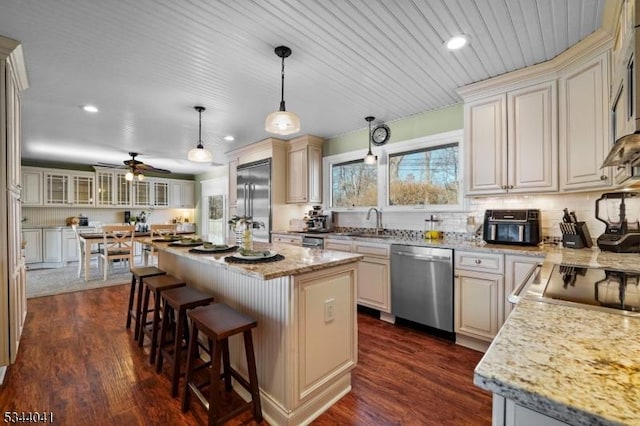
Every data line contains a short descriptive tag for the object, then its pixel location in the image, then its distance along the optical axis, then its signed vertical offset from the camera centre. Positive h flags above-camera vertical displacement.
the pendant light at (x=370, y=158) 3.60 +0.66
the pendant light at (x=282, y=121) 2.06 +0.65
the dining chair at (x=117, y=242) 5.09 -0.54
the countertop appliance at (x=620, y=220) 2.03 -0.07
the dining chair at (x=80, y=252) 5.50 -0.86
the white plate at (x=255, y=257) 1.84 -0.29
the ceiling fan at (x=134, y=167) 5.29 +0.83
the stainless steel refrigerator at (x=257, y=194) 4.83 +0.31
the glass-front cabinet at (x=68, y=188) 6.59 +0.56
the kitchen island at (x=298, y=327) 1.64 -0.71
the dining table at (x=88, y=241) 4.95 -0.51
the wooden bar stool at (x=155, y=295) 2.36 -0.72
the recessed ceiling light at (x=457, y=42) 2.08 +1.24
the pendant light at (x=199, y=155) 3.08 +0.60
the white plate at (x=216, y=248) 2.24 -0.29
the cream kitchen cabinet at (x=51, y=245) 6.39 -0.74
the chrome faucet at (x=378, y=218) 3.99 -0.09
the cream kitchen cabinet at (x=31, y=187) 6.29 +0.55
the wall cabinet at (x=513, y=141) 2.46 +0.64
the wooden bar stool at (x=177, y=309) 1.94 -0.68
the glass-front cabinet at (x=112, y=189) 7.23 +0.57
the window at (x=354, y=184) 4.11 +0.40
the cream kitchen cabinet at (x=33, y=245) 6.20 -0.71
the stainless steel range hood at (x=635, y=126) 1.13 +0.33
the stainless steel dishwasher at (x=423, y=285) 2.71 -0.73
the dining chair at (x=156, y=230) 6.07 -0.39
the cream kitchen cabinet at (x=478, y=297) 2.45 -0.76
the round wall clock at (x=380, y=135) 3.92 +1.05
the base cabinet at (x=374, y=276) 3.19 -0.74
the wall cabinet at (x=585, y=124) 2.11 +0.67
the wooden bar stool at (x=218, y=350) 1.54 -0.80
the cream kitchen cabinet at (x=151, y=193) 7.86 +0.52
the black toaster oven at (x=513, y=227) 2.55 -0.15
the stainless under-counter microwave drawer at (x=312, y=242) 3.86 -0.42
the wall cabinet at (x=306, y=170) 4.58 +0.67
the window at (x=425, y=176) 3.39 +0.43
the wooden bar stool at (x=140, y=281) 2.75 -0.72
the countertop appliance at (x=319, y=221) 4.47 -0.15
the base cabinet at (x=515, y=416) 0.54 -0.41
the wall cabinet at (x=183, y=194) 8.54 +0.52
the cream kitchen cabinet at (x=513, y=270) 2.30 -0.48
